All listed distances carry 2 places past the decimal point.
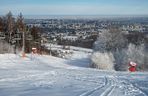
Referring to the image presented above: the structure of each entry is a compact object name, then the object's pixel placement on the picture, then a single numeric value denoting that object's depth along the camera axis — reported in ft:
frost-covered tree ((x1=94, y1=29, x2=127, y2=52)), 174.73
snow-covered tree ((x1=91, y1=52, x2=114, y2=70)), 122.15
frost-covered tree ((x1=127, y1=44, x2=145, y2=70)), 138.13
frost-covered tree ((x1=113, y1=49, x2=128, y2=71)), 134.14
